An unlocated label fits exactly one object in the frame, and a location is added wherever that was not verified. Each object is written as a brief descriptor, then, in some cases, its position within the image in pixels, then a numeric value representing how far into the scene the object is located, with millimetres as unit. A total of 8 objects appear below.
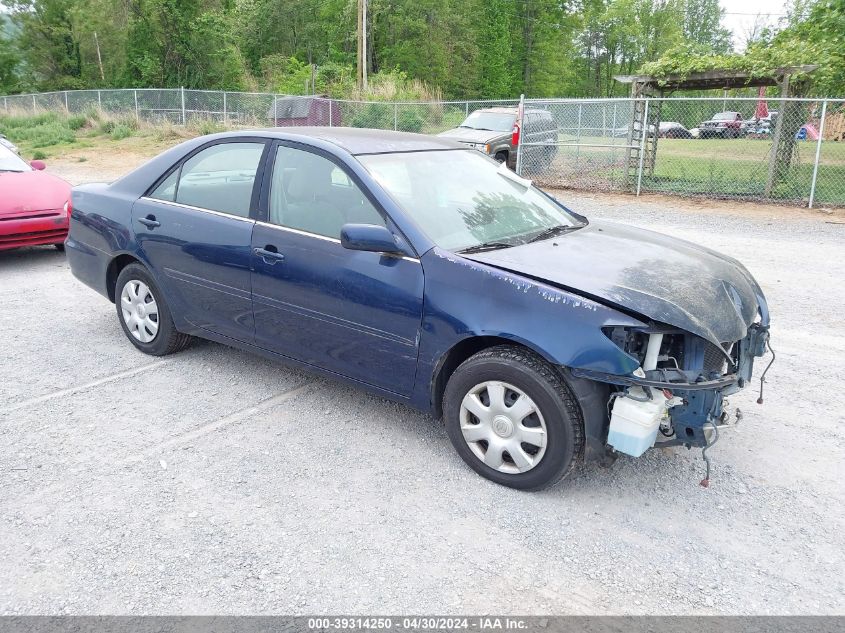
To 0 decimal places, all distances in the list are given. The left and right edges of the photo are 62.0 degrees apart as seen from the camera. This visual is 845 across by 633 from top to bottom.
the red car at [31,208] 7602
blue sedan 3176
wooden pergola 13219
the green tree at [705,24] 86000
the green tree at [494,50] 55656
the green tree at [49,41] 53219
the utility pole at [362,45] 29828
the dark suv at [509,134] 15781
